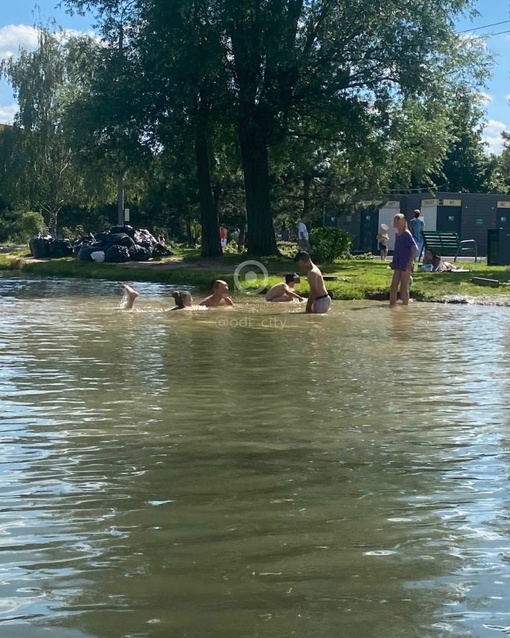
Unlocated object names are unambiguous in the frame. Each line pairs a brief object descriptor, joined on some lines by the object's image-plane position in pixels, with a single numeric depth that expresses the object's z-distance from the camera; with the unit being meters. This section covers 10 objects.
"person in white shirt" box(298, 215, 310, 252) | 32.83
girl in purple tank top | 18.47
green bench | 30.44
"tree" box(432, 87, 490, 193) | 86.75
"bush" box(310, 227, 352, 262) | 30.11
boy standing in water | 16.48
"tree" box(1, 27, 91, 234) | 58.97
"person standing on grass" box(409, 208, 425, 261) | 29.60
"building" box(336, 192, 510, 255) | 47.00
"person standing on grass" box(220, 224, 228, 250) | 47.84
